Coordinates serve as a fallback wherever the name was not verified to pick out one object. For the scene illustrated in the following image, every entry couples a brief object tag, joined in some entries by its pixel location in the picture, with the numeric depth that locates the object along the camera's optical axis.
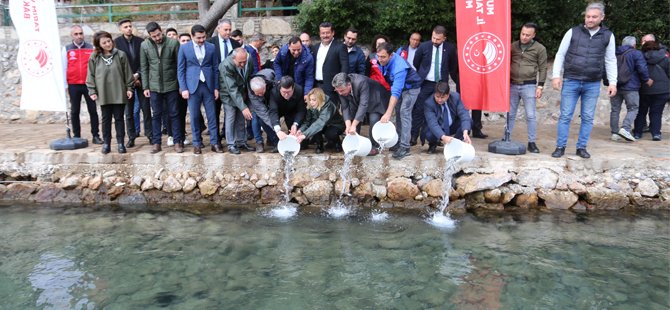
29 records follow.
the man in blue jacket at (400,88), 6.18
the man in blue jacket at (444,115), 6.14
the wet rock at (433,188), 6.27
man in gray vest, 5.93
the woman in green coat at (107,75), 6.51
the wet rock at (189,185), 6.54
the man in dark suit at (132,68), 7.05
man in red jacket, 7.03
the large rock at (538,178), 6.18
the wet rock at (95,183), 6.65
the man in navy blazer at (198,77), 6.43
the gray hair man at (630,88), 7.38
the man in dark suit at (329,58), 6.58
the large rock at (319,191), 6.43
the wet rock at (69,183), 6.67
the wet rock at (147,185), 6.61
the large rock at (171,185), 6.57
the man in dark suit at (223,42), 6.72
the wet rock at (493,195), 6.17
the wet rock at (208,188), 6.54
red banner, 6.12
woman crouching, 6.29
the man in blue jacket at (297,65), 6.78
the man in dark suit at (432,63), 6.77
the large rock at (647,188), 6.06
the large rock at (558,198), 6.11
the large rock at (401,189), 6.31
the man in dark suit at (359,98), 6.10
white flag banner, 6.80
